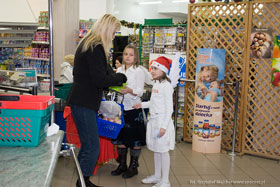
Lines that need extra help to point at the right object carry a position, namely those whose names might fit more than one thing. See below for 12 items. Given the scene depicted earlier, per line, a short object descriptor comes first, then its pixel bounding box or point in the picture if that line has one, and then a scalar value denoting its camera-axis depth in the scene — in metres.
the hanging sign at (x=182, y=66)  5.42
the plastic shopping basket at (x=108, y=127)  3.20
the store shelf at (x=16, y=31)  1.76
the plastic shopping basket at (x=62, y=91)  4.26
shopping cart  3.23
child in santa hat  3.35
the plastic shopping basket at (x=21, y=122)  1.65
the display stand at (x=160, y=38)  5.74
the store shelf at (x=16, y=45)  1.88
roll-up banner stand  4.77
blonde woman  2.77
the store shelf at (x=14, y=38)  1.80
